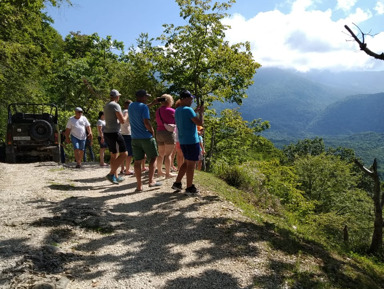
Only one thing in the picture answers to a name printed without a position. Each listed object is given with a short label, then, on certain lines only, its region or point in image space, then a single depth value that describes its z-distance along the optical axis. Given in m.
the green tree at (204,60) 13.19
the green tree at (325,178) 32.12
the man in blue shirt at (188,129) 5.69
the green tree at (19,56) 10.58
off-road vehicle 10.87
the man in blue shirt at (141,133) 6.23
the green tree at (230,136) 16.66
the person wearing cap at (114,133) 6.97
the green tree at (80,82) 22.91
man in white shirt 9.29
